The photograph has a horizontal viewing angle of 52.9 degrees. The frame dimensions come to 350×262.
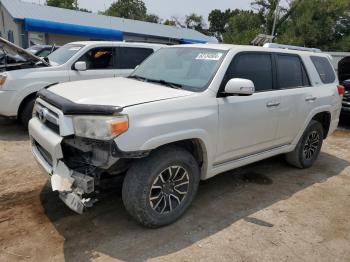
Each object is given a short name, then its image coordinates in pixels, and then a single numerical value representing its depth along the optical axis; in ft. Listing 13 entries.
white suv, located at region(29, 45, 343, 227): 10.23
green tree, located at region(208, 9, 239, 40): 232.78
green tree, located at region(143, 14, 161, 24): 247.07
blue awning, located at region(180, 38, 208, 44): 99.73
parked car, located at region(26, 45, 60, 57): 41.93
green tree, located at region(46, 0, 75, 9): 181.98
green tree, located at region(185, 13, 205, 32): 234.79
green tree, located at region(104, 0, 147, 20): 229.25
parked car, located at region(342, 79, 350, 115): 28.81
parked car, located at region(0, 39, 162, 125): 20.70
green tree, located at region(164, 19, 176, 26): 222.28
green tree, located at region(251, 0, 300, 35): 135.03
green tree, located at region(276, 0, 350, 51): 121.80
